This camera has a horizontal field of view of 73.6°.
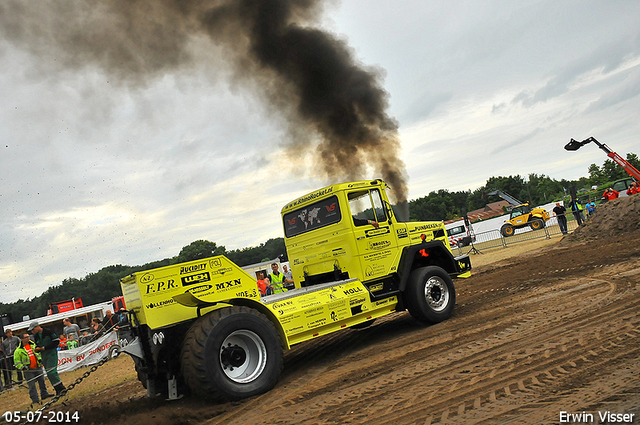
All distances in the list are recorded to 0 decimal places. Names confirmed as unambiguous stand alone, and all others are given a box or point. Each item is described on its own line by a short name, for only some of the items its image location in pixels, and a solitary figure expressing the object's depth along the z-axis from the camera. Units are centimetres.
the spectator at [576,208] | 2158
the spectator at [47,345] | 895
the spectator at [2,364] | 1195
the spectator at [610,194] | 2418
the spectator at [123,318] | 565
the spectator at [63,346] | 1641
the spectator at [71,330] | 1422
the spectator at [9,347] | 1130
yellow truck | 525
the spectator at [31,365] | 859
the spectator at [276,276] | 1040
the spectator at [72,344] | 1483
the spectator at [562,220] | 2122
